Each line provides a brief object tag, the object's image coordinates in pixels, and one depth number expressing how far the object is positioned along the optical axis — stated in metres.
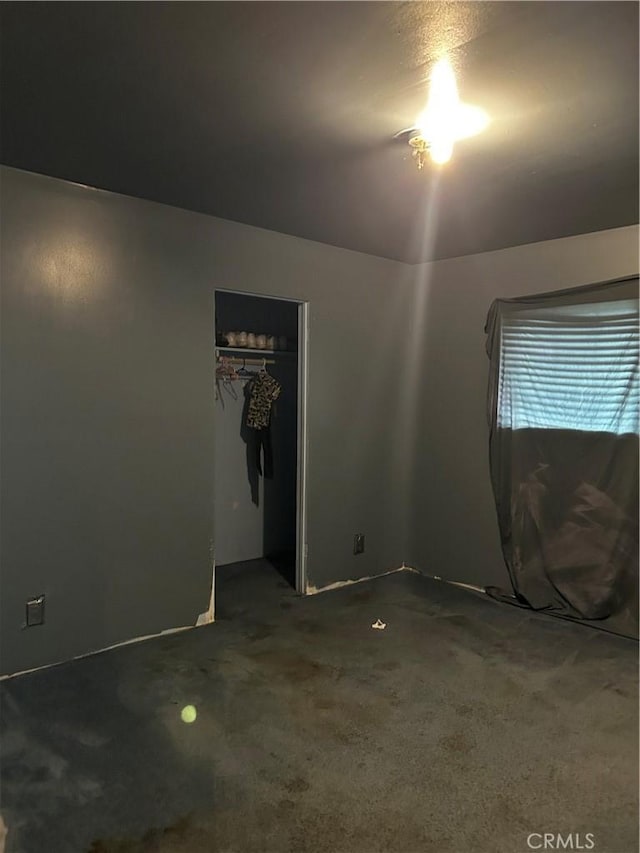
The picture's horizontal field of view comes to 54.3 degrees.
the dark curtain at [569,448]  3.46
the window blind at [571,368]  3.44
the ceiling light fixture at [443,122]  1.94
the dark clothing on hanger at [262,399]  4.61
